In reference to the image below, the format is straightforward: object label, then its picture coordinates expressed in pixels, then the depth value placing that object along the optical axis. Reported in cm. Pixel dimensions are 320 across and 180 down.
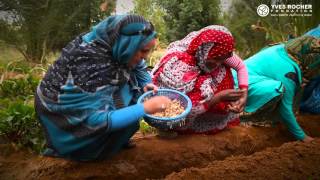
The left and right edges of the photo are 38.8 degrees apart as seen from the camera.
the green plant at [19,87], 432
